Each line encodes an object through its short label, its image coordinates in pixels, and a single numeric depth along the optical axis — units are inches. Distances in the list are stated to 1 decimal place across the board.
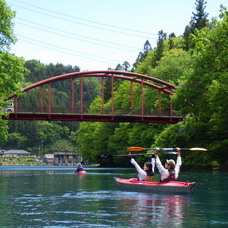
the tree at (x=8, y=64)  1416.1
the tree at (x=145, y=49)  4781.0
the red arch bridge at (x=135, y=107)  2566.4
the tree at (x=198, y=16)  3319.4
